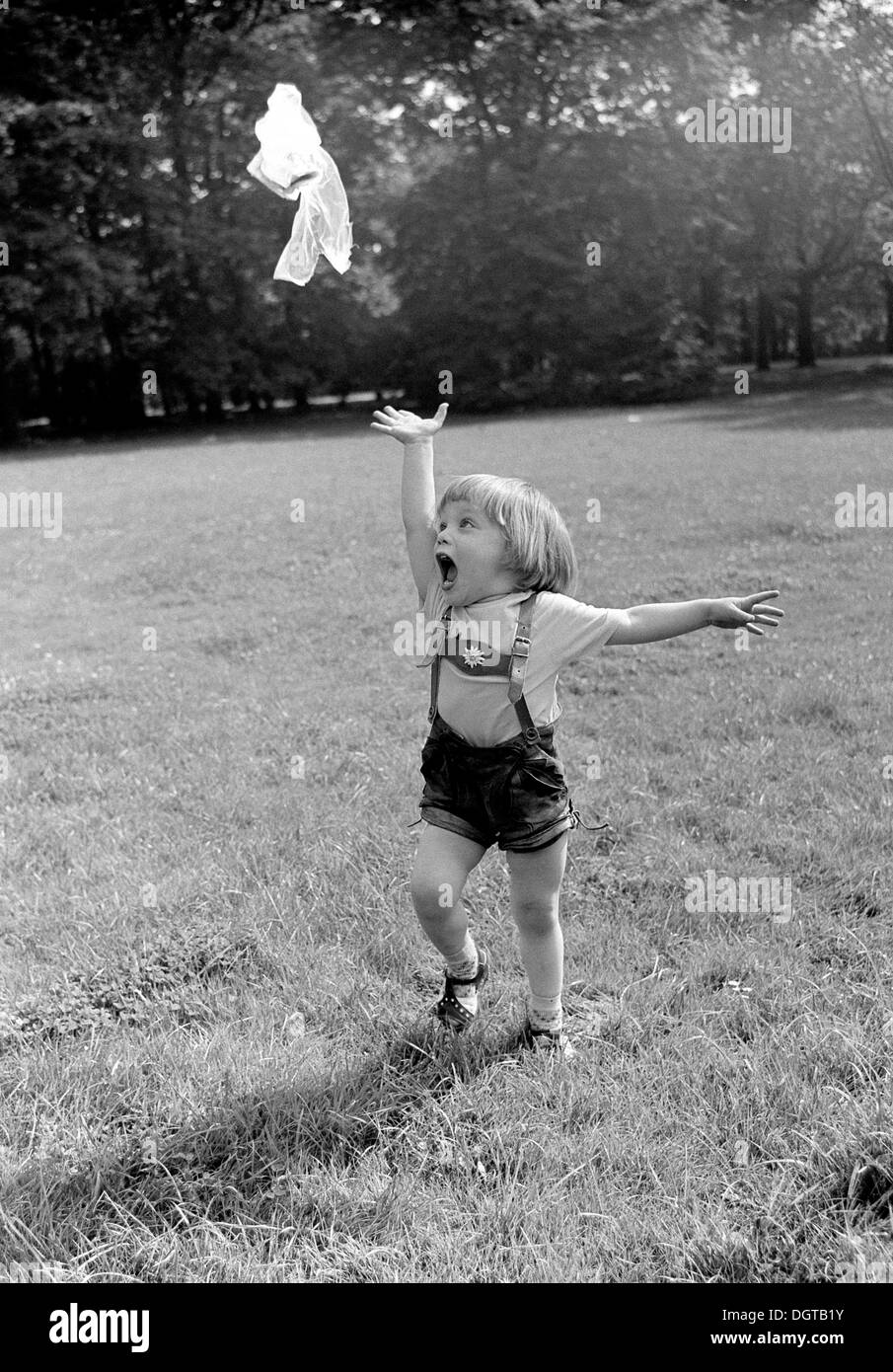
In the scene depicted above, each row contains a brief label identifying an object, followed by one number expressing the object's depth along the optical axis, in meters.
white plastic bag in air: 3.36
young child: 2.96
